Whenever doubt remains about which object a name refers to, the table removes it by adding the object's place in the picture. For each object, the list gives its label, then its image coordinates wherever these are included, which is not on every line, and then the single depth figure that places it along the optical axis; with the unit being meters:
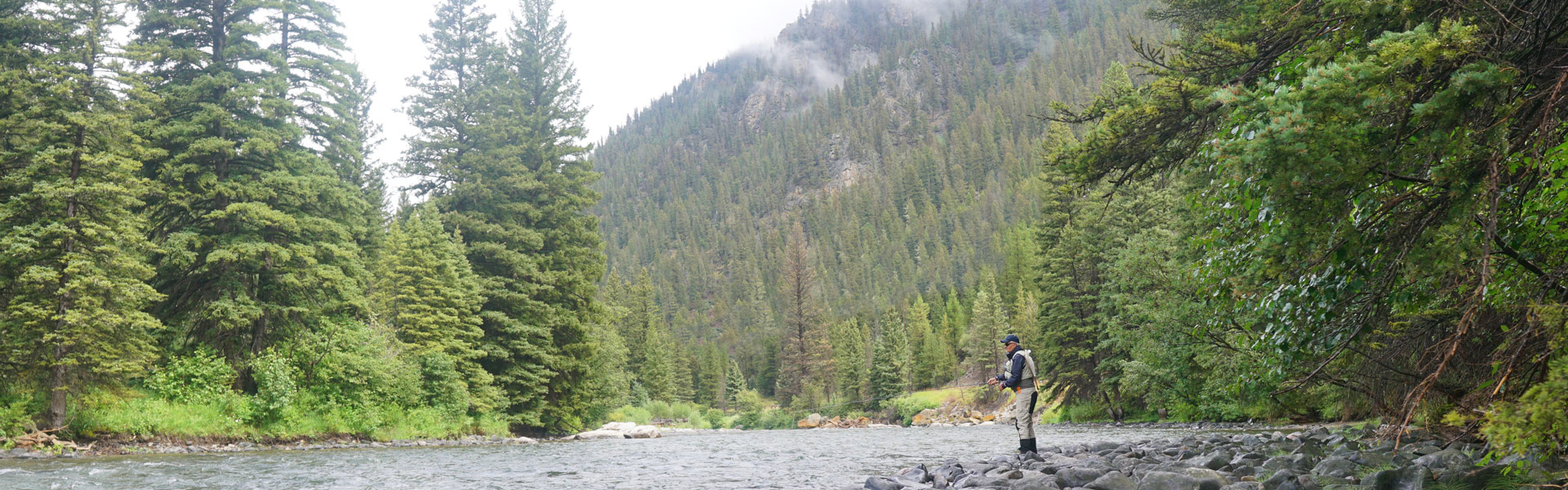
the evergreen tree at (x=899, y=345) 70.12
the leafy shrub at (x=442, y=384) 28.47
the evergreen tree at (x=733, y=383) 85.81
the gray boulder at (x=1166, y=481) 7.77
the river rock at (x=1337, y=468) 7.82
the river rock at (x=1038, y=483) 8.83
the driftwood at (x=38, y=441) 17.19
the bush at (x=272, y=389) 22.84
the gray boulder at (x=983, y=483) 9.31
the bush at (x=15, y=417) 17.30
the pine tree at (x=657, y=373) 76.50
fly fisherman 12.52
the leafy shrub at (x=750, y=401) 70.38
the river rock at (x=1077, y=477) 9.26
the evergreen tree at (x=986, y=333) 69.69
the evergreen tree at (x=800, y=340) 73.12
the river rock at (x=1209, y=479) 7.64
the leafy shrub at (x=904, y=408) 64.59
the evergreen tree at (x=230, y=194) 23.67
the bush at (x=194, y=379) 21.42
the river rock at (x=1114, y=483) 8.36
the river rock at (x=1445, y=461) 6.80
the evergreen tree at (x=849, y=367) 71.44
